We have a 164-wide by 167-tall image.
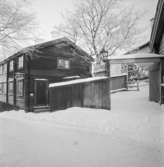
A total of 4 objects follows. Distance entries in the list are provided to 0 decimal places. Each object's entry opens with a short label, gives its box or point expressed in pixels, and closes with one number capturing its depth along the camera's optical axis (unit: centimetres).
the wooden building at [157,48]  712
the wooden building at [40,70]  1174
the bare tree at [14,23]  955
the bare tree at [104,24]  1892
